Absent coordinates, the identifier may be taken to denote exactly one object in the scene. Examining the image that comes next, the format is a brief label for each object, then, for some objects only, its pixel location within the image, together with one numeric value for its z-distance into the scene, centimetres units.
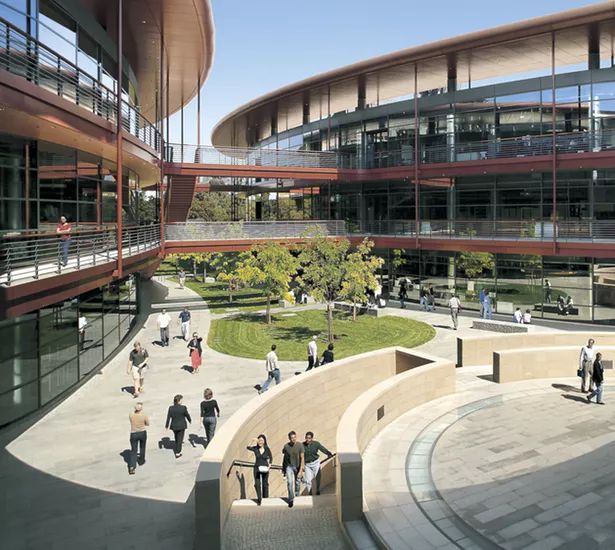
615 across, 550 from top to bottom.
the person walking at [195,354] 2070
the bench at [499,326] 2798
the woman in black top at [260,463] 1111
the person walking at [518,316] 3070
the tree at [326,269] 2808
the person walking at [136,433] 1260
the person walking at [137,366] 1789
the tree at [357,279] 2827
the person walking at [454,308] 2983
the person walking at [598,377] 1620
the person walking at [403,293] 3741
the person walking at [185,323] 2672
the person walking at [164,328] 2514
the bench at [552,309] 3128
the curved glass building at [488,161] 3041
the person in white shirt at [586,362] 1725
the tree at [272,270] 3164
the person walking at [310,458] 1153
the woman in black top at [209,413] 1380
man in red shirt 1502
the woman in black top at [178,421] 1317
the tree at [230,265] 3731
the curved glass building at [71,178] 1398
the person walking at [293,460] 1120
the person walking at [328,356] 1962
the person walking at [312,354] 2058
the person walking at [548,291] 3212
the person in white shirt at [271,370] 1850
